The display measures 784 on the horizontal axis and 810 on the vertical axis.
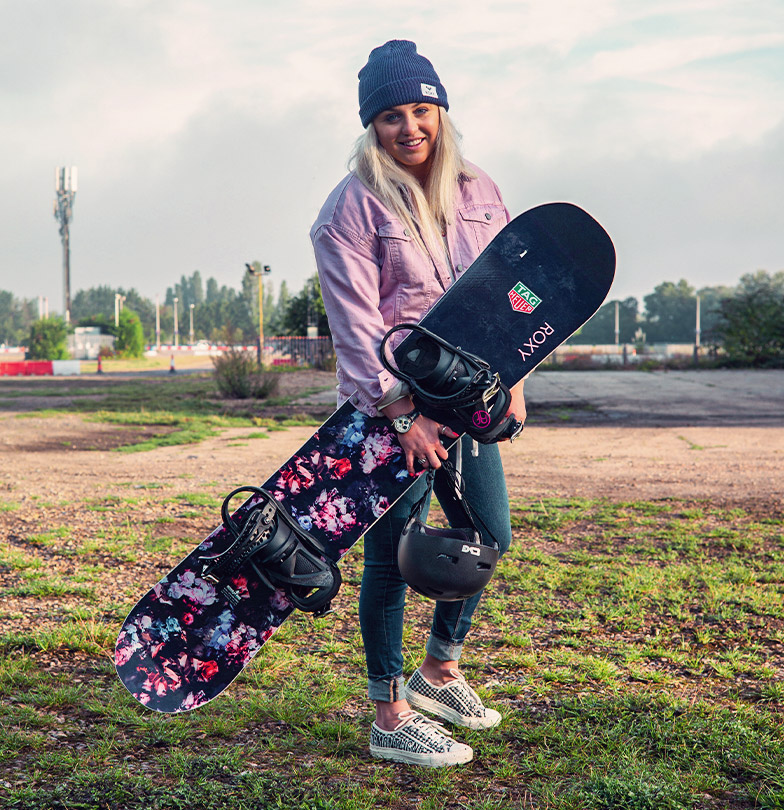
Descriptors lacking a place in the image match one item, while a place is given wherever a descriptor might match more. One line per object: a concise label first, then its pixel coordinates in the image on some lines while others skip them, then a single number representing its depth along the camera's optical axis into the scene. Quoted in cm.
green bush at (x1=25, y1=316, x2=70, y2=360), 3881
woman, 207
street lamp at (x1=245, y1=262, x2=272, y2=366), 2878
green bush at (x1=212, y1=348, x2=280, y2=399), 1489
